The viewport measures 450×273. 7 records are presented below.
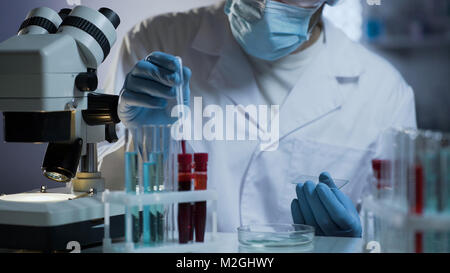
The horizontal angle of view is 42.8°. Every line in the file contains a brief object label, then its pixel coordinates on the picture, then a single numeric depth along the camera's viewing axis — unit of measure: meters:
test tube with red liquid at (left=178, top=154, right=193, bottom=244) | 0.93
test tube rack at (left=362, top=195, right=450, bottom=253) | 0.73
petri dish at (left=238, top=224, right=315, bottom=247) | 0.95
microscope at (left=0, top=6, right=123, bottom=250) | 0.95
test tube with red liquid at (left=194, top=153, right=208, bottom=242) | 0.94
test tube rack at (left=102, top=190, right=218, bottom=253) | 0.89
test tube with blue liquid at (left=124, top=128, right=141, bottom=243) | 0.91
